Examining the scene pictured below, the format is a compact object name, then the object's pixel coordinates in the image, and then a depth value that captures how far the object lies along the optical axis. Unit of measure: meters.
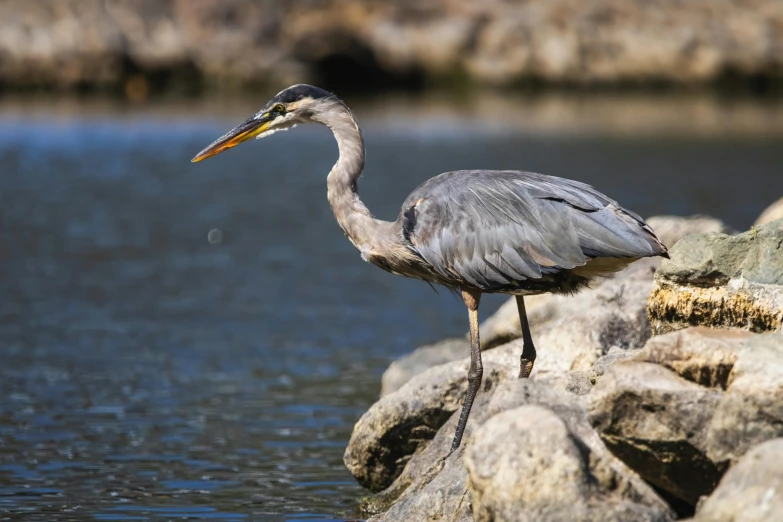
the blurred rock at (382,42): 77.00
